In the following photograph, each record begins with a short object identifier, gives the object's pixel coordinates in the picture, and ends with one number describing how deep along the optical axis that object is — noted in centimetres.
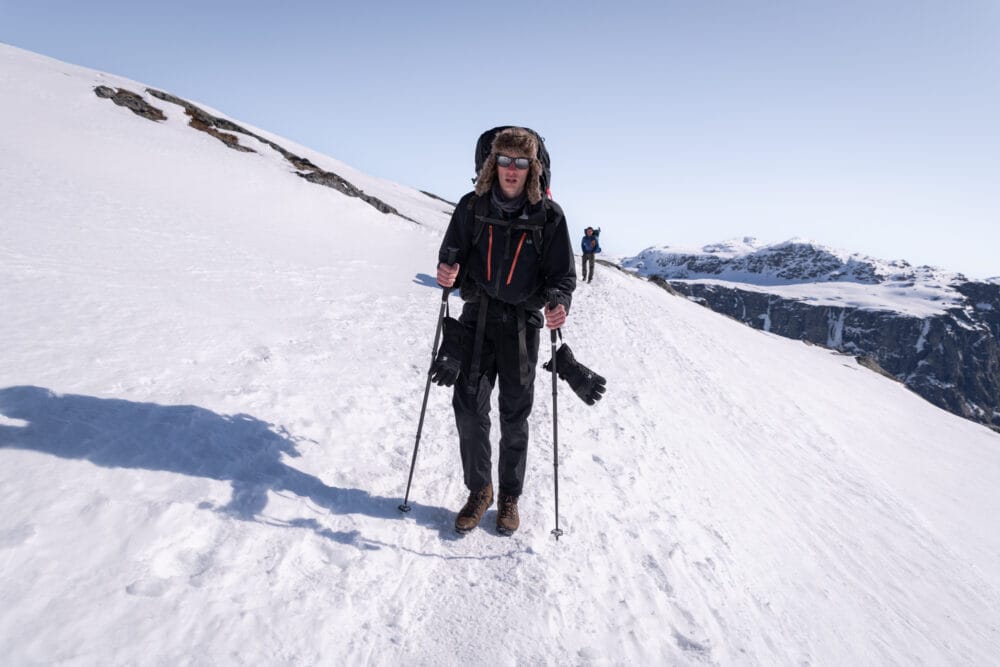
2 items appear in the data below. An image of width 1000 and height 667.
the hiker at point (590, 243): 2222
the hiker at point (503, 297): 394
